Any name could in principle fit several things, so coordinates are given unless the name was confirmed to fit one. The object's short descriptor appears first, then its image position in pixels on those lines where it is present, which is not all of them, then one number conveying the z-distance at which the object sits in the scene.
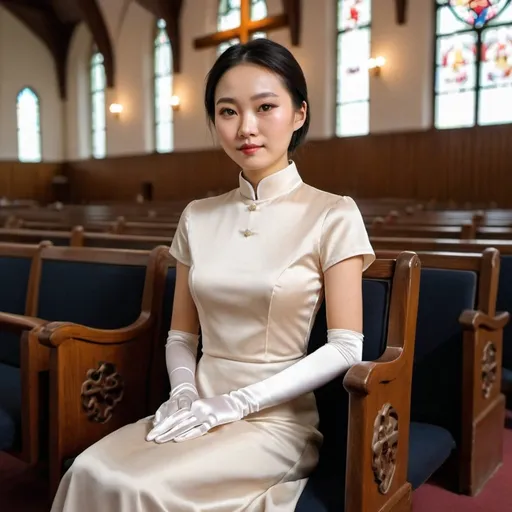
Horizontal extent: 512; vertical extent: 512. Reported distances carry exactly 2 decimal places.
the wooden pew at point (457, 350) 1.89
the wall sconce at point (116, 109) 14.71
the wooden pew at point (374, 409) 1.28
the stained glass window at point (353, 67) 10.87
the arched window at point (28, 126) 15.73
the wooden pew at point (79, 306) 1.66
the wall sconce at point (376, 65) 10.48
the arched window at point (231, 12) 11.93
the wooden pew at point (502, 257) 2.37
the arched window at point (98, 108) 15.52
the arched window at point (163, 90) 13.80
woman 1.23
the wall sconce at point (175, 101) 13.38
